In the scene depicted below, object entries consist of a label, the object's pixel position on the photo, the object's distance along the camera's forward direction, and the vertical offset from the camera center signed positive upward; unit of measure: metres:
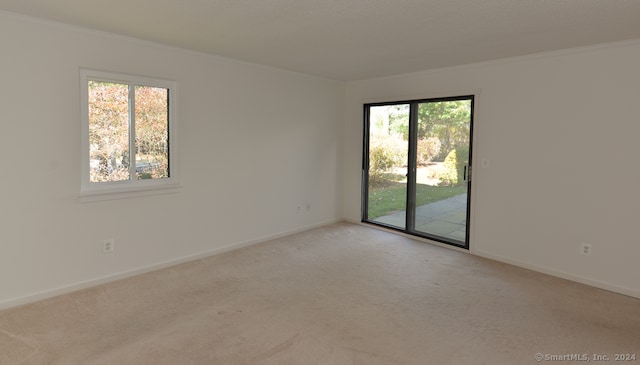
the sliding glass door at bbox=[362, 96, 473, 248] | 4.68 -0.03
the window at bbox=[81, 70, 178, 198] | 3.39 +0.23
